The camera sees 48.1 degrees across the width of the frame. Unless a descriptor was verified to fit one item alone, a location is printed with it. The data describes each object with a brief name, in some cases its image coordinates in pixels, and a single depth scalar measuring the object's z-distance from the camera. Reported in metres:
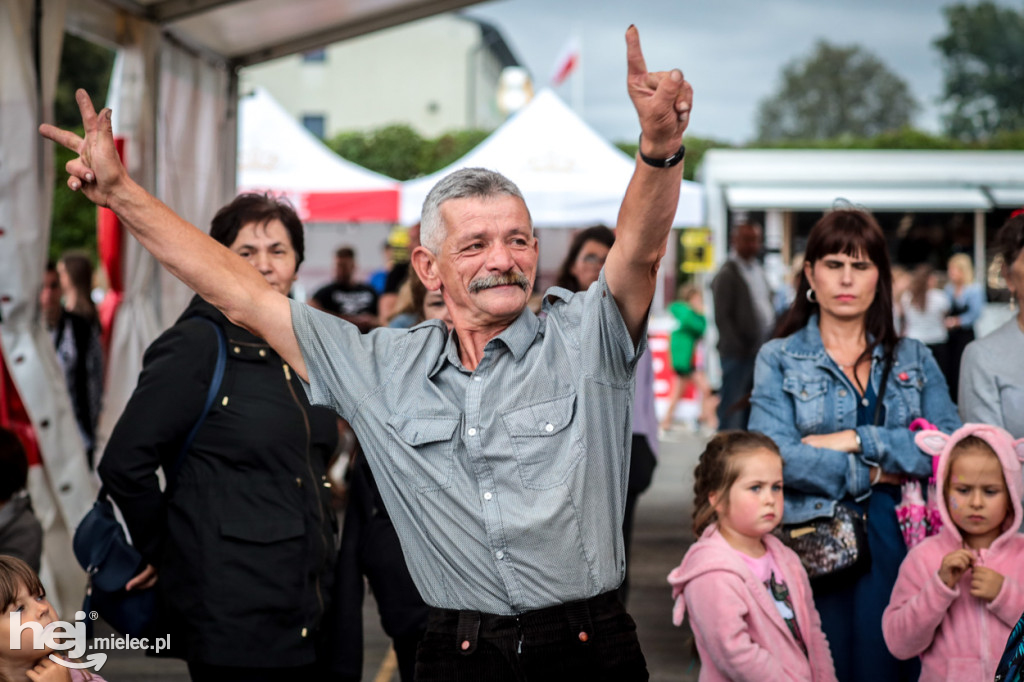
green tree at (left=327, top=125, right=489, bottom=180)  36.31
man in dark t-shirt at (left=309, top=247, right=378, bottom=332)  10.12
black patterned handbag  3.64
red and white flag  28.44
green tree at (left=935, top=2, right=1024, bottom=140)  56.12
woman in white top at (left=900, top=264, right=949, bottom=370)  11.89
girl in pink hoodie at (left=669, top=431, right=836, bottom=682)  3.35
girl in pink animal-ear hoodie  3.36
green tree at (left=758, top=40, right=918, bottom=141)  70.44
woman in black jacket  3.34
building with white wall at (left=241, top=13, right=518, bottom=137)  50.97
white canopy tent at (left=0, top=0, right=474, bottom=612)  5.39
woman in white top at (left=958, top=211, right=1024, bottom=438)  3.80
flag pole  34.09
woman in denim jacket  3.65
